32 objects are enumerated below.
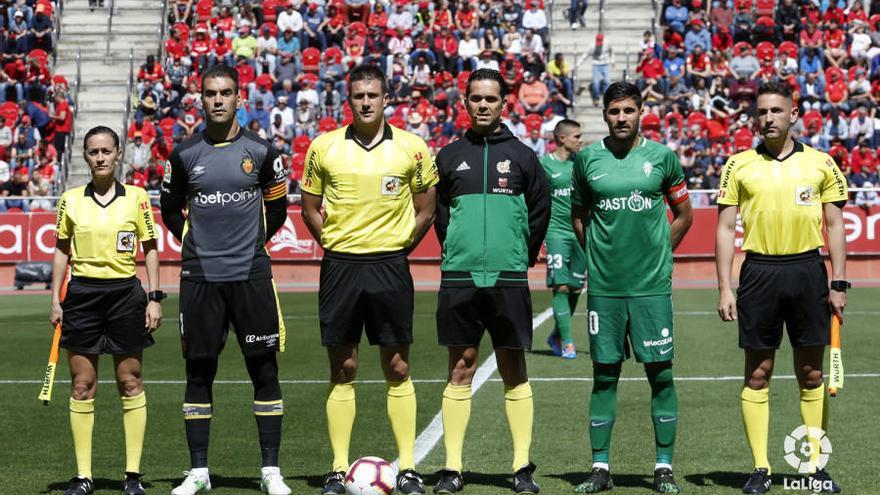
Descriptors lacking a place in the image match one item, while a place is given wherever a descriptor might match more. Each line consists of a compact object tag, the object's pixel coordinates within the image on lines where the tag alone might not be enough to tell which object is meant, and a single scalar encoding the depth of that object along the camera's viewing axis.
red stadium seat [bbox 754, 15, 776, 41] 32.59
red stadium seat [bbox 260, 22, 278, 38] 34.19
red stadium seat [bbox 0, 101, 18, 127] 32.22
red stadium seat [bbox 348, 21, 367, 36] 33.97
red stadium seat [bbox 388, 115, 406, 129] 30.45
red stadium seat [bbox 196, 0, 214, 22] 35.62
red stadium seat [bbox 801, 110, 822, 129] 29.56
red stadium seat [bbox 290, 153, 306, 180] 29.19
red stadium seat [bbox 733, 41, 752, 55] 31.77
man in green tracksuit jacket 8.26
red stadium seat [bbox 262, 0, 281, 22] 34.88
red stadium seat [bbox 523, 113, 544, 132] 29.93
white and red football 7.72
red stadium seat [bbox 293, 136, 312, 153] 30.12
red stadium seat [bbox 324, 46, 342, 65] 33.34
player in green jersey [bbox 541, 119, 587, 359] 14.38
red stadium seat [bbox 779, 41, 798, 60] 31.91
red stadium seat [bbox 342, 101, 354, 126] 31.64
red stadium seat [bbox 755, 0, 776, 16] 33.00
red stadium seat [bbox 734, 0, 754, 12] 32.91
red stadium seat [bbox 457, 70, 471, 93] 31.80
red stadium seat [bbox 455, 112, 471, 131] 30.56
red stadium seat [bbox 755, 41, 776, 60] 31.80
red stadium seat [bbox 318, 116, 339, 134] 30.88
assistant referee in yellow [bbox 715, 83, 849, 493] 8.10
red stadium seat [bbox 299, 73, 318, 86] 32.38
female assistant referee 8.28
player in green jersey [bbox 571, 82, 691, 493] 8.25
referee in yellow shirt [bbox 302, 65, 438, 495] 8.21
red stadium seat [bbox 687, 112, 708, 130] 29.91
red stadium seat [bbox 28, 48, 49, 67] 34.44
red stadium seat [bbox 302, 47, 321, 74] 33.31
